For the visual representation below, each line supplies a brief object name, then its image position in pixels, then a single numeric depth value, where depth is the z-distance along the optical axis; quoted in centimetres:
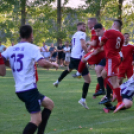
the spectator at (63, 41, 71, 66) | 4821
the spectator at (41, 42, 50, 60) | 5050
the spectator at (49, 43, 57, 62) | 5106
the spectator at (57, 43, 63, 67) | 4951
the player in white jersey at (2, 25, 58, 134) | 862
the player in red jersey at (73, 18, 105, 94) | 1562
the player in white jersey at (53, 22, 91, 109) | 1565
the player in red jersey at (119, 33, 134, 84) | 1891
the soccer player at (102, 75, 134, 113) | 1461
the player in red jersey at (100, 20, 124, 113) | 1430
